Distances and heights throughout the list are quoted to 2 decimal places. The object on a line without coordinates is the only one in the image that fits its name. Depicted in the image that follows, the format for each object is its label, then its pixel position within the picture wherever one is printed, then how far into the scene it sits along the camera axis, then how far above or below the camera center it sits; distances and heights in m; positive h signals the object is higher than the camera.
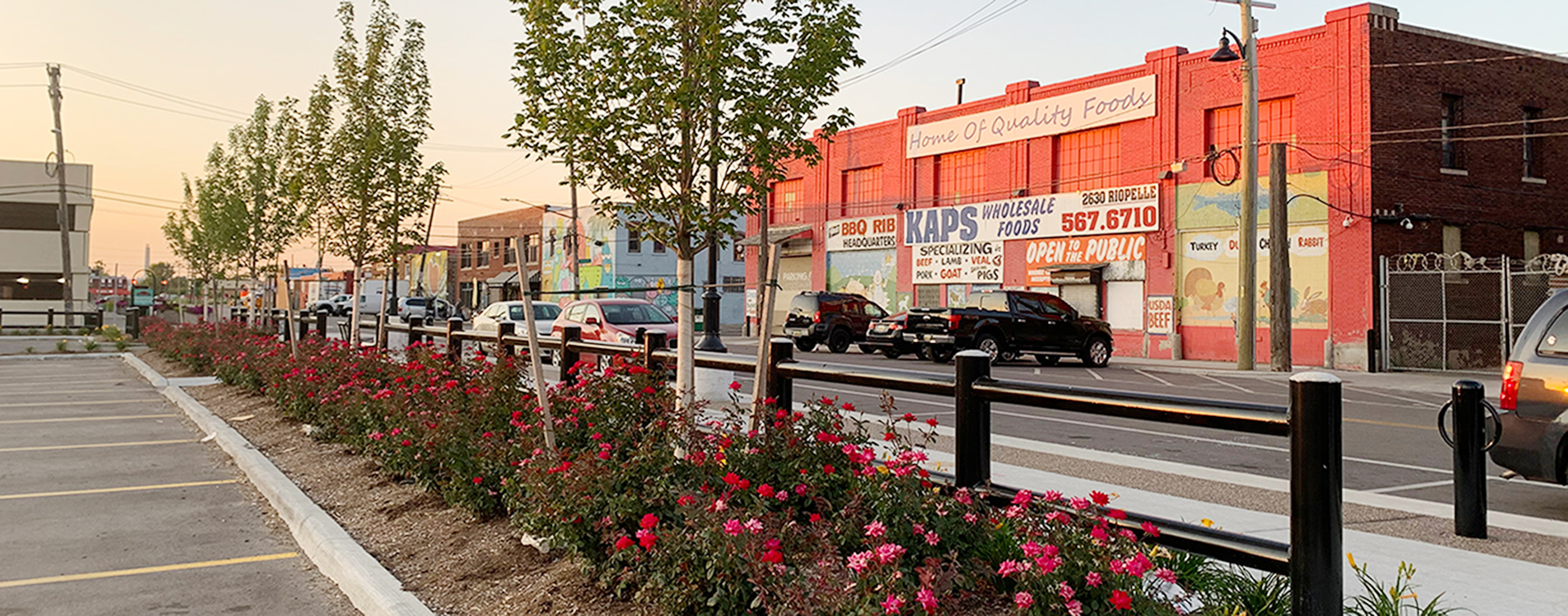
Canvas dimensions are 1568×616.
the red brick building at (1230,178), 26.59 +3.95
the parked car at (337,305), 69.32 +0.66
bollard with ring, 6.56 -0.87
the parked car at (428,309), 58.31 +0.40
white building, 54.62 +4.02
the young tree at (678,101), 6.48 +1.33
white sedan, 26.11 +0.02
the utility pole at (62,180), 40.59 +5.24
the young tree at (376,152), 16.02 +2.44
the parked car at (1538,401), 7.29 -0.58
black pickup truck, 25.23 -0.27
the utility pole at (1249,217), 24.48 +2.28
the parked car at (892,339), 26.77 -0.57
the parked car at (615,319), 21.50 -0.07
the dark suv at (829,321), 30.69 -0.14
